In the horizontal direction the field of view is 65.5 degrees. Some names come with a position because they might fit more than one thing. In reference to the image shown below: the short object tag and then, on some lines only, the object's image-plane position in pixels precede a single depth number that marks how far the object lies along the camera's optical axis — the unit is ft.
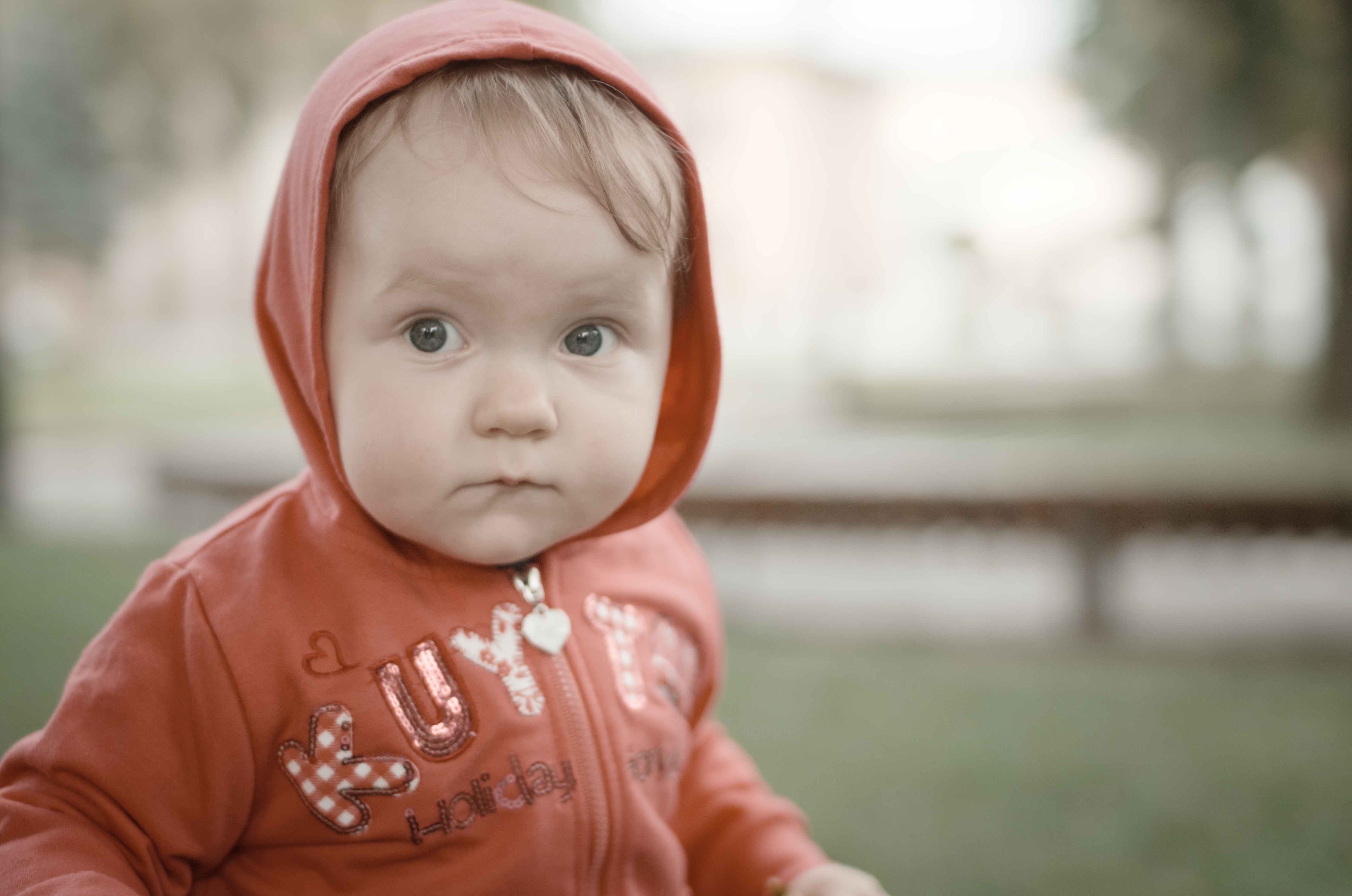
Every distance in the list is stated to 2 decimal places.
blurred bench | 10.74
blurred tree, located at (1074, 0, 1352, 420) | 19.60
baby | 2.28
